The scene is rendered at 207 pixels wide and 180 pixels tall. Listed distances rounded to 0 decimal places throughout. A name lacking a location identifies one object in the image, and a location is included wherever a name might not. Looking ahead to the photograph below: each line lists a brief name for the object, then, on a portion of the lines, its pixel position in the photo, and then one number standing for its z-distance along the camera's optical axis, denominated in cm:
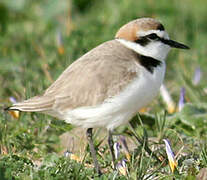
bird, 789
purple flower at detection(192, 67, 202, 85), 1132
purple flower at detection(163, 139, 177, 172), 762
